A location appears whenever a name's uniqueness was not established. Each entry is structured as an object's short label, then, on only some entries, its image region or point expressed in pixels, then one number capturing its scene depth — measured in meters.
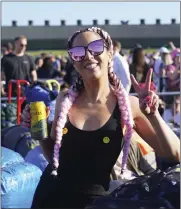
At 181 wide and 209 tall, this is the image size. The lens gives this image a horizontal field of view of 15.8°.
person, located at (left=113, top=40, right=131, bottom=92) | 7.00
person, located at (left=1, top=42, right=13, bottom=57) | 14.25
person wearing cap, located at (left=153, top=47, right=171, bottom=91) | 12.55
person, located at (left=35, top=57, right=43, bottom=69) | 18.01
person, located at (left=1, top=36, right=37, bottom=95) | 10.84
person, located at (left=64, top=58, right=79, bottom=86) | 11.22
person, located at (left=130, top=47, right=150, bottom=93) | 9.73
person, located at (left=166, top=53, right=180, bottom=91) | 11.77
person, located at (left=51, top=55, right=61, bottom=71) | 17.81
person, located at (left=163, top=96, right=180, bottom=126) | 10.10
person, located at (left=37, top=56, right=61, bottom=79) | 15.62
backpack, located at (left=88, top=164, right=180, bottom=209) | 2.68
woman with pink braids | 3.20
